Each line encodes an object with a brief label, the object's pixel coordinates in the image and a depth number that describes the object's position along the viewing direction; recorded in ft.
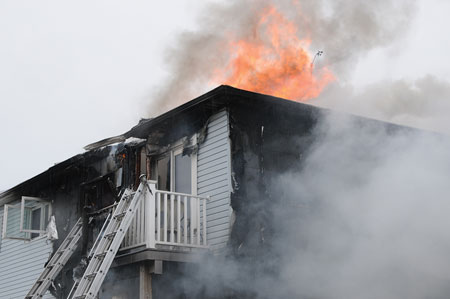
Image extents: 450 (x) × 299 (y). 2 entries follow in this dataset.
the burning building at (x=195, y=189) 37.11
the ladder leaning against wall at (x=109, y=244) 34.14
